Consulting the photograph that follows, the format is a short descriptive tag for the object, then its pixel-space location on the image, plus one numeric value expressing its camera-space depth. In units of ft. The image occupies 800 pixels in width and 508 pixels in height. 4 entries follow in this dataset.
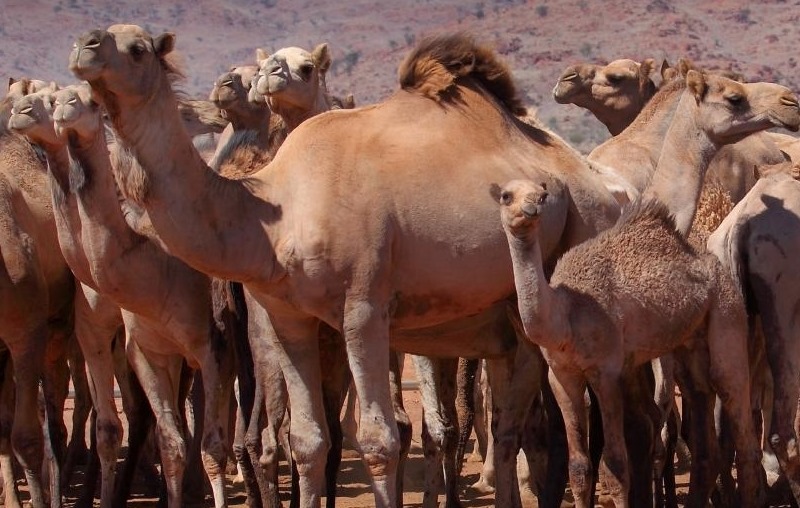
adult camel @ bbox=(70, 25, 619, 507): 50.55
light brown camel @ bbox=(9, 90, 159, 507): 59.98
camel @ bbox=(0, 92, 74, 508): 65.00
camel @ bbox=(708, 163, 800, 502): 58.85
